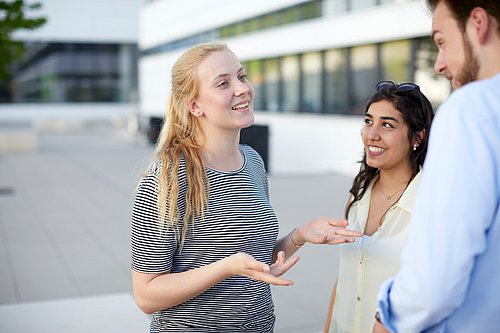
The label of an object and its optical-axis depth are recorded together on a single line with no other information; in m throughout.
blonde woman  2.31
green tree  16.06
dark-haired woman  2.69
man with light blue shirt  1.44
